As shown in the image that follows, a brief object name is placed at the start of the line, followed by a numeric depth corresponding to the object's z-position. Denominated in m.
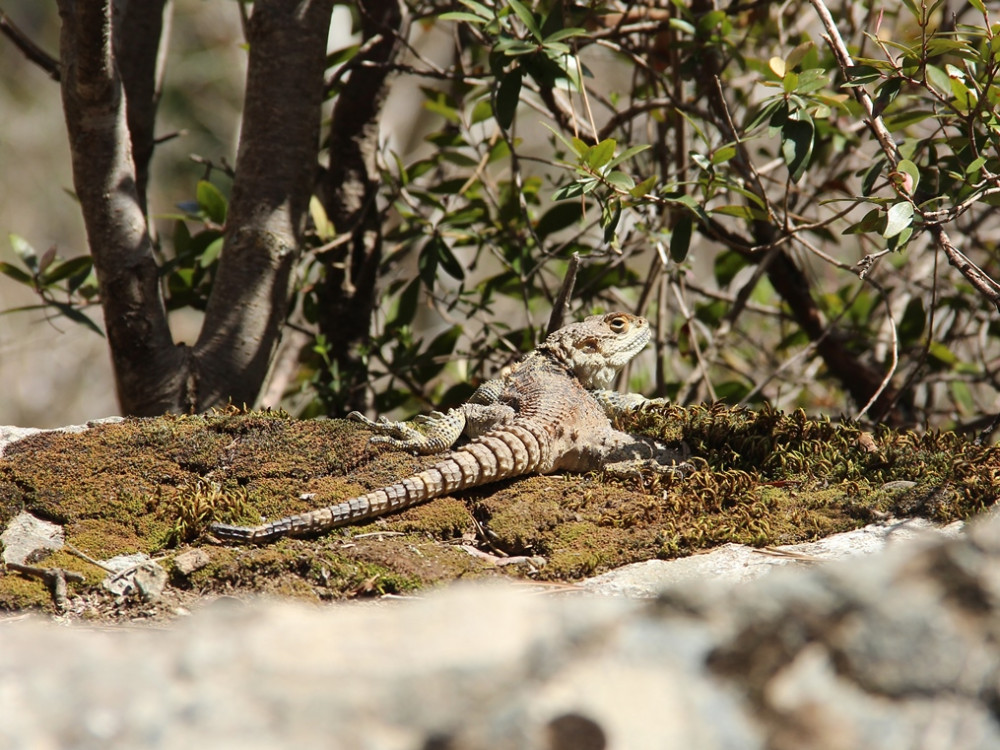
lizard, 6.09
